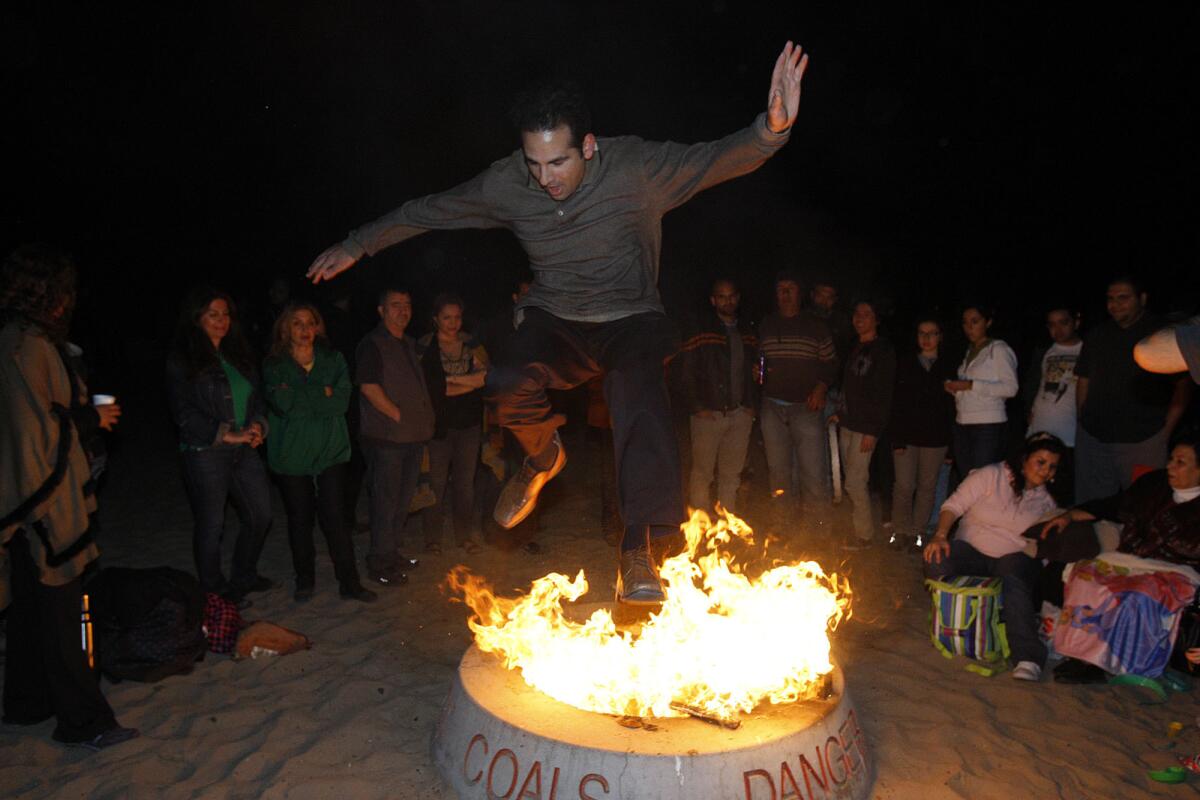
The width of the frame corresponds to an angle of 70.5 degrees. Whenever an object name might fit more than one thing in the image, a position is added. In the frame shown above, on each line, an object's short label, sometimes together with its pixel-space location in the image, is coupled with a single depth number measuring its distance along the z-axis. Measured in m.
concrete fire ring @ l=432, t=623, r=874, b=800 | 3.16
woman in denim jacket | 5.41
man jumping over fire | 3.43
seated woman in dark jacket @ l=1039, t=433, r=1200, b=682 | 4.82
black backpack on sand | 4.63
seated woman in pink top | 5.22
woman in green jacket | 5.77
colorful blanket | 4.74
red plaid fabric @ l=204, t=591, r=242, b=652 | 4.99
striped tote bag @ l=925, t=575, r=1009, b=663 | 5.11
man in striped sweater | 7.36
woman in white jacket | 6.83
